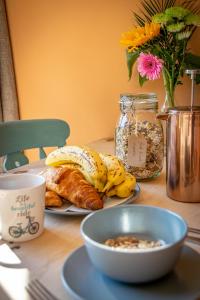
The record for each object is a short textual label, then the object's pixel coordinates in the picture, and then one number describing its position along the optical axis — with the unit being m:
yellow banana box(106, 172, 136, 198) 0.76
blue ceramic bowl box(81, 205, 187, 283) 0.41
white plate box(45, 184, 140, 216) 0.68
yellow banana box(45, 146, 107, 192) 0.76
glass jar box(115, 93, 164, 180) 0.90
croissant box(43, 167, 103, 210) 0.68
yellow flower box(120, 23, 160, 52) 1.08
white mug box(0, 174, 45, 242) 0.57
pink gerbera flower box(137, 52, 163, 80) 1.12
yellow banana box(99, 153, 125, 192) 0.76
